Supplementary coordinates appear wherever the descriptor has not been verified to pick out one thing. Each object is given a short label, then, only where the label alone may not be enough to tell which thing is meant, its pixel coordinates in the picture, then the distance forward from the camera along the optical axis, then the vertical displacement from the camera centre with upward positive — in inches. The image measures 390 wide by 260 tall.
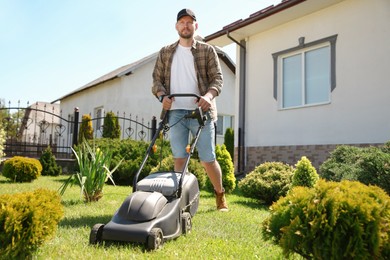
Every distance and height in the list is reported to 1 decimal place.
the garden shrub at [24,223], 89.0 -19.0
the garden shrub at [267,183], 227.8 -19.5
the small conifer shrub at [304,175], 207.5 -12.7
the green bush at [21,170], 306.0 -20.8
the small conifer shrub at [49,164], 373.9 -18.9
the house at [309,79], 285.3 +63.3
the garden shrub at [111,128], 553.9 +26.9
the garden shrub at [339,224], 75.9 -14.6
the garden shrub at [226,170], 253.9 -13.5
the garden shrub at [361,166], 182.5 -6.6
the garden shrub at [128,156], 329.4 -7.5
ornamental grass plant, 195.6 -14.7
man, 158.2 +28.3
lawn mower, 107.3 -19.8
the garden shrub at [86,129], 526.5 +23.8
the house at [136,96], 693.3 +99.2
